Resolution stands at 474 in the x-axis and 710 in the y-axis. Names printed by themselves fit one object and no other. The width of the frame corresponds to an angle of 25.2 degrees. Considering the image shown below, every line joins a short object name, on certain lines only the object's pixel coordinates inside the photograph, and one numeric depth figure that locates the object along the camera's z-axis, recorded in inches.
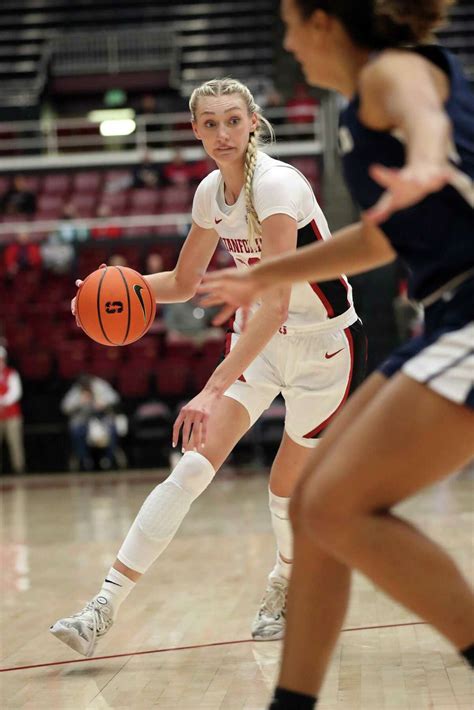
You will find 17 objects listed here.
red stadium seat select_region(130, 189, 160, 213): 638.5
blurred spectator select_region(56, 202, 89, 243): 594.2
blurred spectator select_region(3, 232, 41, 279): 581.9
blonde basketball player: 147.8
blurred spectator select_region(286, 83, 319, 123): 660.1
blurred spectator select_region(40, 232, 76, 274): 579.5
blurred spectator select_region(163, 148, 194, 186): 643.5
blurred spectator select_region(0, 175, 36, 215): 634.2
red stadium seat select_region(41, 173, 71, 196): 674.8
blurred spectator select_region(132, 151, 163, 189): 642.2
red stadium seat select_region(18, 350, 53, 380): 559.8
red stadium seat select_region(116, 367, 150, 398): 547.2
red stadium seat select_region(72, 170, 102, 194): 672.4
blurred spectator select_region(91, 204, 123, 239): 604.4
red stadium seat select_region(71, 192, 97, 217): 653.9
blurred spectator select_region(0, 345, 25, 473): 521.7
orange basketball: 156.1
